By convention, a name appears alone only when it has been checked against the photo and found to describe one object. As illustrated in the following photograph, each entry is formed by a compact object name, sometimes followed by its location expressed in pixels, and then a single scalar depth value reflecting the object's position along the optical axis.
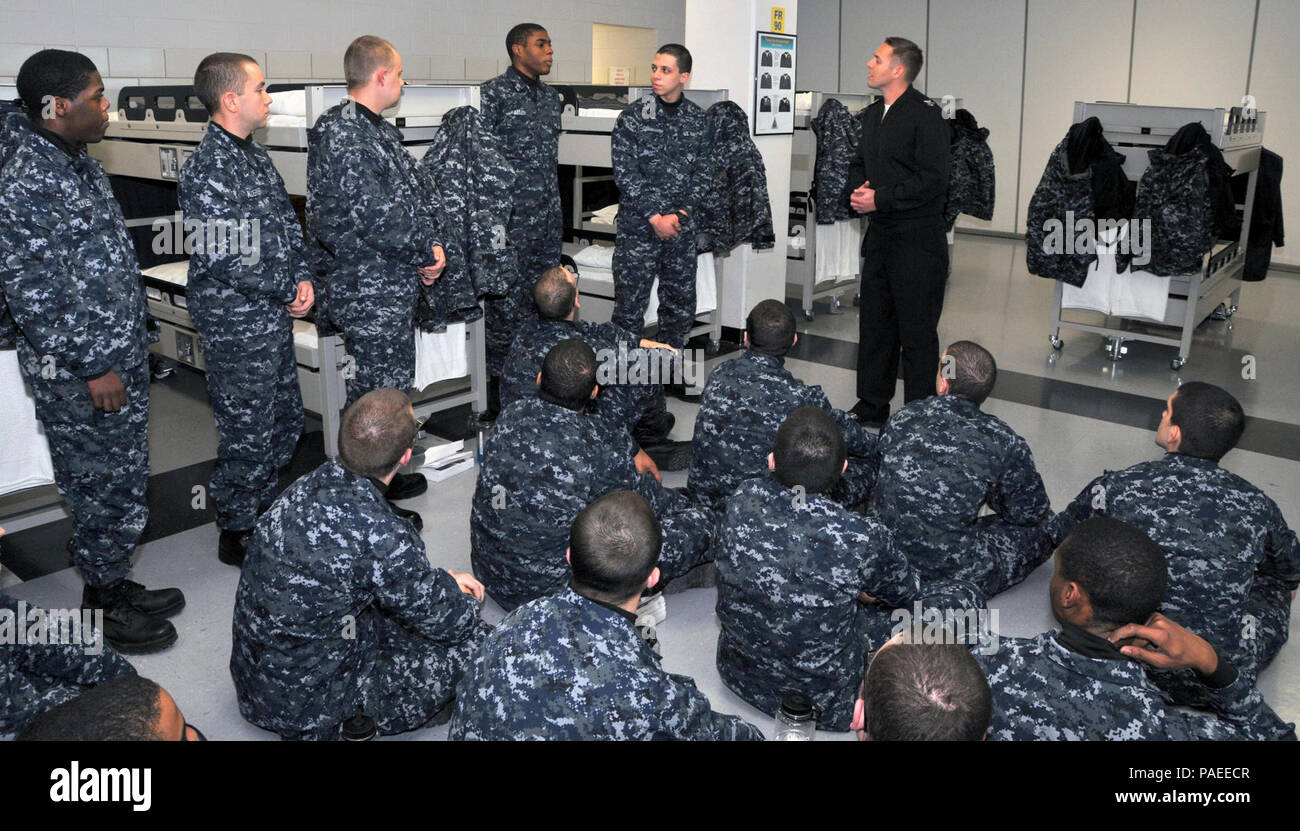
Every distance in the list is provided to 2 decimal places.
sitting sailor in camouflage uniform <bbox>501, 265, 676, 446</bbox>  3.79
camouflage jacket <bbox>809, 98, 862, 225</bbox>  6.65
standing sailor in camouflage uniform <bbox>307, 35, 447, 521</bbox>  3.56
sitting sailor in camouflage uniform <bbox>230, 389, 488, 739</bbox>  2.14
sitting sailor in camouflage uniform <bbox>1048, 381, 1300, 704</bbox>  2.42
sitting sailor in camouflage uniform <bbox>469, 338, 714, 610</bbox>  2.72
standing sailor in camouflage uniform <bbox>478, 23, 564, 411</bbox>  4.89
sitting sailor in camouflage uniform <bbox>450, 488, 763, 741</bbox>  1.57
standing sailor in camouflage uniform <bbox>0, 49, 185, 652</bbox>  2.66
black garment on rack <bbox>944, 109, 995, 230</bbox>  7.34
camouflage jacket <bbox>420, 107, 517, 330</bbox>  4.29
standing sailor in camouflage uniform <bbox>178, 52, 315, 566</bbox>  3.12
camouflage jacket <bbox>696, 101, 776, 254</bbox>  5.51
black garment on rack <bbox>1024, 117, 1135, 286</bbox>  5.57
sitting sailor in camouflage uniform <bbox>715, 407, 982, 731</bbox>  2.24
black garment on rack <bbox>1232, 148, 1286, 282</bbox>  6.30
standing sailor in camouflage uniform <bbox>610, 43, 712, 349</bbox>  4.95
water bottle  2.27
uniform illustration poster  5.83
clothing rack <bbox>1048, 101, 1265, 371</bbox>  5.60
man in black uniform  4.27
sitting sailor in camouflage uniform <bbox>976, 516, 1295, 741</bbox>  1.68
